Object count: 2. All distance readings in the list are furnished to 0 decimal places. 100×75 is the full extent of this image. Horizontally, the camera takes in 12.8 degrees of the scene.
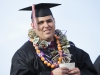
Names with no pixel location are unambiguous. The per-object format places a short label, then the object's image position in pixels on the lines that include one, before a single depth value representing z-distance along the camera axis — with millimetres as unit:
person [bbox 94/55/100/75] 8672
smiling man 6560
